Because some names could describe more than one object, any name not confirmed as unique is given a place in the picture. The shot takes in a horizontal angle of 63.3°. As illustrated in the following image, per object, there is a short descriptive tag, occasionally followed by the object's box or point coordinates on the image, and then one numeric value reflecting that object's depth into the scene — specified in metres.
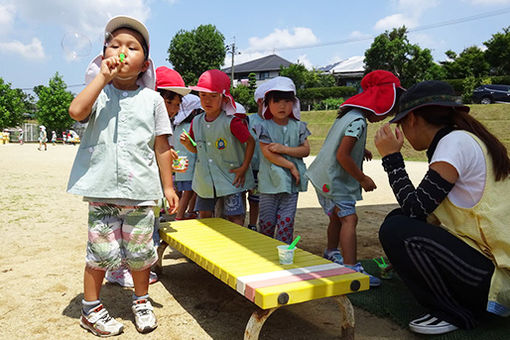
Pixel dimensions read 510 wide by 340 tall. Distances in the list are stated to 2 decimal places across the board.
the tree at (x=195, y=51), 47.56
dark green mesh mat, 2.09
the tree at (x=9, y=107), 40.50
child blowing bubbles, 2.22
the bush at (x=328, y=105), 32.56
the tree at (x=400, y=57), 38.66
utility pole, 44.41
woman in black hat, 2.00
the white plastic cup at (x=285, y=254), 2.11
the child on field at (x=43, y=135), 23.13
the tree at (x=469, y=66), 33.97
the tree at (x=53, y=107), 42.12
